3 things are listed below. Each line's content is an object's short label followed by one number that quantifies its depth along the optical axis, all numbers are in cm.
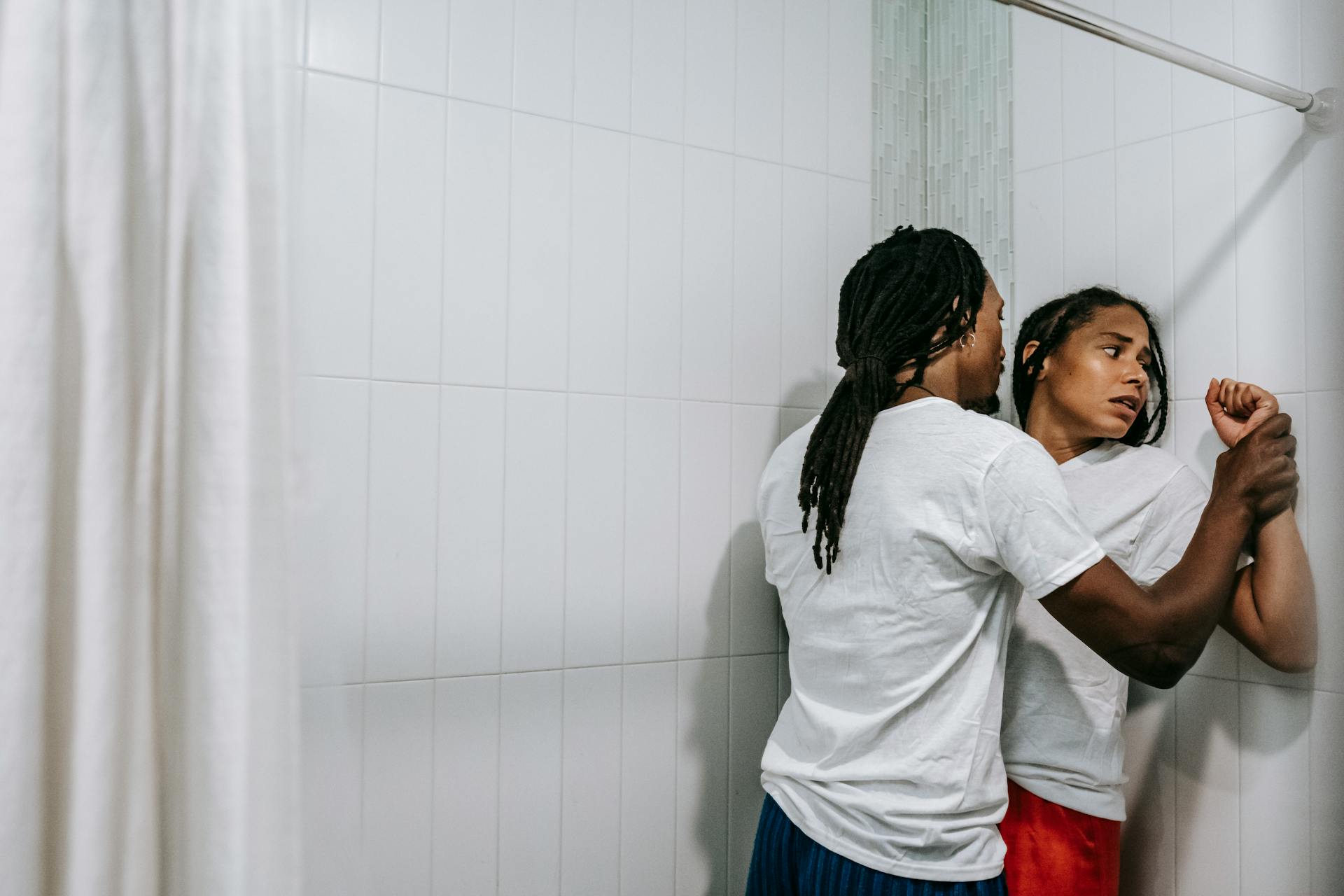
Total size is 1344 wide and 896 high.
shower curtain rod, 92
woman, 110
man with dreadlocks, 96
